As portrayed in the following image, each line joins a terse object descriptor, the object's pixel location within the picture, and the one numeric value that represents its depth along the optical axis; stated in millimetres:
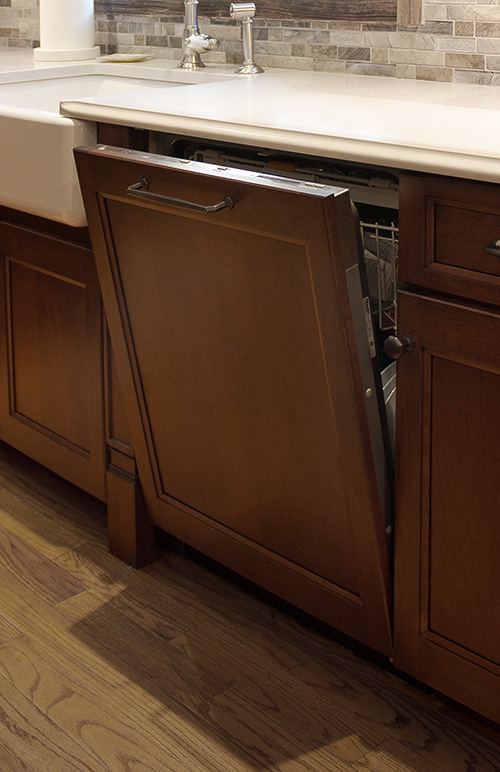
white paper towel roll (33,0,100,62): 2117
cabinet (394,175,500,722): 965
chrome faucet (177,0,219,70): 1847
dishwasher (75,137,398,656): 1035
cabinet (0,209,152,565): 1553
